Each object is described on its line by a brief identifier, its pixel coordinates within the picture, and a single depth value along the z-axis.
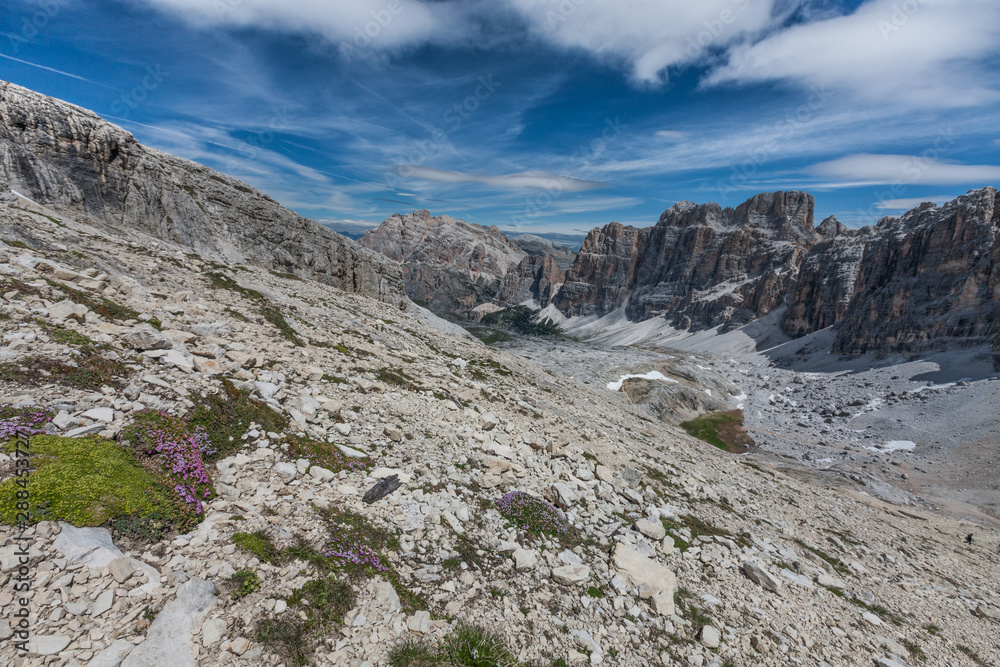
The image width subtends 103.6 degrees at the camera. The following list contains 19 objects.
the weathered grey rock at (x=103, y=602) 5.75
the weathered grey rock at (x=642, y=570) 11.12
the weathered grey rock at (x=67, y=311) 12.65
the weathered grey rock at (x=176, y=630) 5.64
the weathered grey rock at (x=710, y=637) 9.81
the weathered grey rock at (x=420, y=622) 7.71
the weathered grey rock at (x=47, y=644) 5.14
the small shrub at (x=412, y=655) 6.96
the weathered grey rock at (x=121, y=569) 6.26
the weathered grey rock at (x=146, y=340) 12.93
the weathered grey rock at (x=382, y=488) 10.89
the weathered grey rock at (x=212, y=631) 6.11
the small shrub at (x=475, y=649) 7.35
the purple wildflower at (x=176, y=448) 8.87
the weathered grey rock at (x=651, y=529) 13.62
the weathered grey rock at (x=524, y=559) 10.38
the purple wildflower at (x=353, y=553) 8.55
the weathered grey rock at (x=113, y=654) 5.31
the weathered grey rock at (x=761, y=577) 12.89
